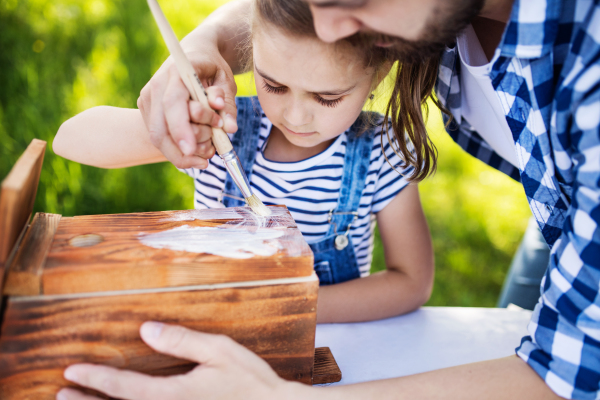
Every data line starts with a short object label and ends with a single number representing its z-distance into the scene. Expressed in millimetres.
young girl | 826
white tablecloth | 713
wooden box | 459
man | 504
